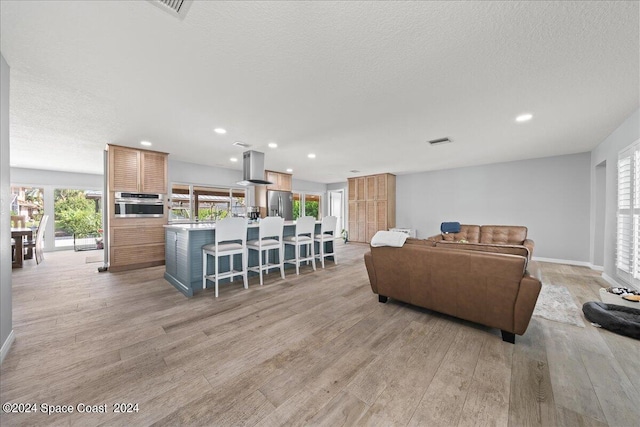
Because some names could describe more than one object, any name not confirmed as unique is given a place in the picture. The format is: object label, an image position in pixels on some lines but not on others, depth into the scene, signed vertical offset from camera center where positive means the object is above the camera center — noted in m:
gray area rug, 2.47 -1.16
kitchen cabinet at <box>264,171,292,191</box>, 7.39 +1.01
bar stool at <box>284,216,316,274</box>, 4.24 -0.52
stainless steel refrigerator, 7.36 +0.20
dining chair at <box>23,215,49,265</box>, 5.28 -0.85
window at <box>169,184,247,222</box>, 6.27 +0.21
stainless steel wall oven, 4.61 +0.09
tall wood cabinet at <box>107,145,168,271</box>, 4.53 -0.21
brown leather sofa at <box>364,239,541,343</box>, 1.95 -0.70
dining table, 4.82 -0.79
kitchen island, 3.27 -0.72
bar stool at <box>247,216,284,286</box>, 3.73 -0.53
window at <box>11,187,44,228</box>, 6.88 +0.14
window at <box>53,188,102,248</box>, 7.21 -0.20
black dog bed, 2.10 -1.06
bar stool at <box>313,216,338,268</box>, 4.83 -0.55
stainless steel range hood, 4.85 +0.91
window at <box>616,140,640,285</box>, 2.99 -0.06
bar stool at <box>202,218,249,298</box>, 3.21 -0.53
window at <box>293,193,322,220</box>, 9.64 +0.26
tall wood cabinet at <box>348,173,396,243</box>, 7.78 +0.20
